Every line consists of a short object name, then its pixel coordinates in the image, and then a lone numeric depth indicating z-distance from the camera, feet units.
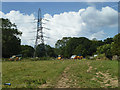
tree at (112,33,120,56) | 139.56
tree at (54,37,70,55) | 311.66
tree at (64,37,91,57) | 279.43
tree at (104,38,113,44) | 294.85
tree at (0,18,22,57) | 159.64
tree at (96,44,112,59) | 213.87
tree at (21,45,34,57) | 323.88
